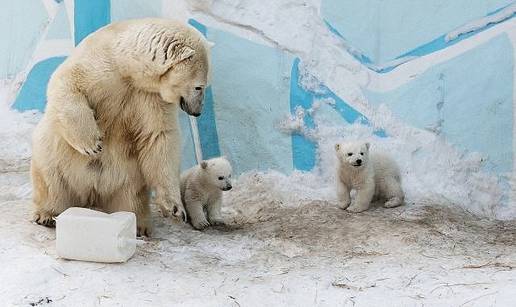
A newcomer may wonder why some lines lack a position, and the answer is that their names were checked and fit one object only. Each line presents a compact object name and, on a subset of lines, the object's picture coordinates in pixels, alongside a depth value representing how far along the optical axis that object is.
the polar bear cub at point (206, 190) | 10.15
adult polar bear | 8.59
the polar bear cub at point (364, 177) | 10.45
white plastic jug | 7.96
